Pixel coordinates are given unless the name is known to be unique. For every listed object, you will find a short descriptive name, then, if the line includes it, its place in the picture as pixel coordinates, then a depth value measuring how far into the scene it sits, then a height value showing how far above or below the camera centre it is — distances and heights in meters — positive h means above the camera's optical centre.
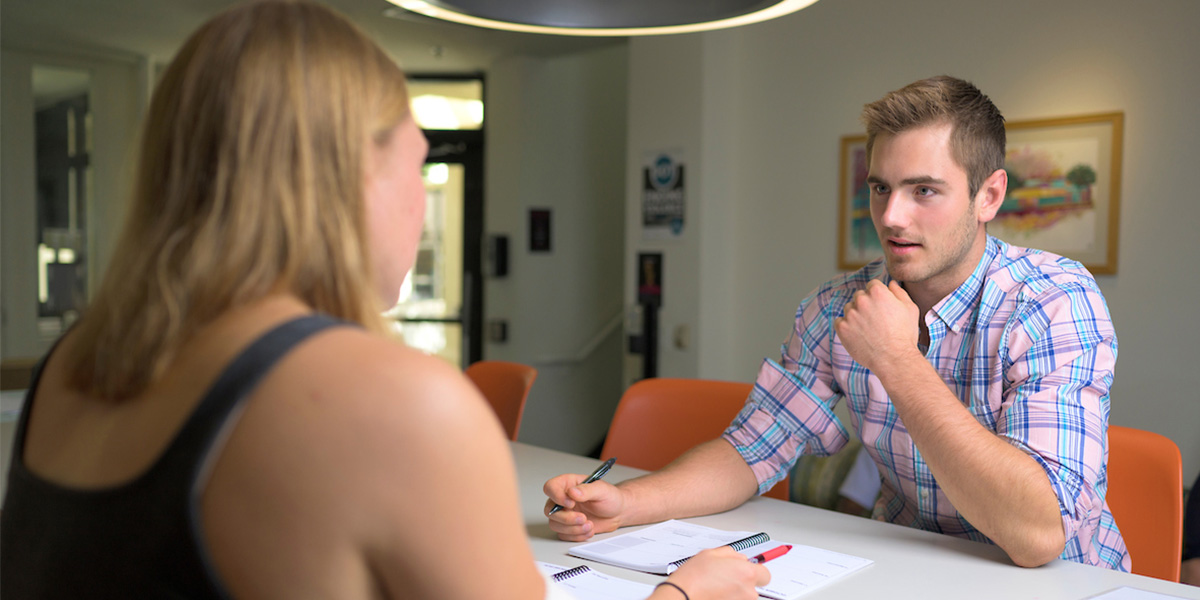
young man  1.38 -0.22
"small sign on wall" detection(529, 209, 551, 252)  5.76 +0.09
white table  1.22 -0.44
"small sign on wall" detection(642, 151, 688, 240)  4.53 +0.25
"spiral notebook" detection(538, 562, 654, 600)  1.18 -0.44
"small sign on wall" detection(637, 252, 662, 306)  4.63 -0.16
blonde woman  0.59 -0.10
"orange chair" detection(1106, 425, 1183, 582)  1.54 -0.41
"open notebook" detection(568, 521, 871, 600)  1.24 -0.44
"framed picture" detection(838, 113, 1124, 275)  3.38 +0.25
